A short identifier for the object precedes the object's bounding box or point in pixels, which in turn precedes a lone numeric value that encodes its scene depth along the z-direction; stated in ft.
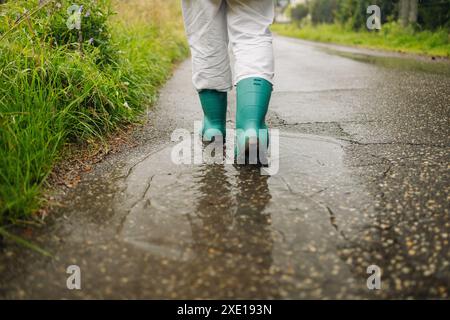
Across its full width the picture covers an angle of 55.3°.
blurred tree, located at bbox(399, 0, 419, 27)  32.63
